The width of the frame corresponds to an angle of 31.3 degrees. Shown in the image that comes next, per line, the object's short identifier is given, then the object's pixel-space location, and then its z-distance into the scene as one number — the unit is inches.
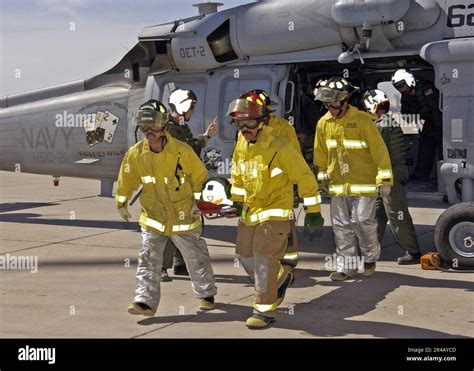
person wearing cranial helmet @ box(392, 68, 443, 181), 404.5
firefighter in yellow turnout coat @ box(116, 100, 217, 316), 275.7
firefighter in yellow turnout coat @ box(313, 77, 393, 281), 331.3
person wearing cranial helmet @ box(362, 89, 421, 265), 354.0
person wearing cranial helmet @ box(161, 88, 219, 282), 333.9
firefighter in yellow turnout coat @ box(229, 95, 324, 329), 263.7
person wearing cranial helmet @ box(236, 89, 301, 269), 275.0
